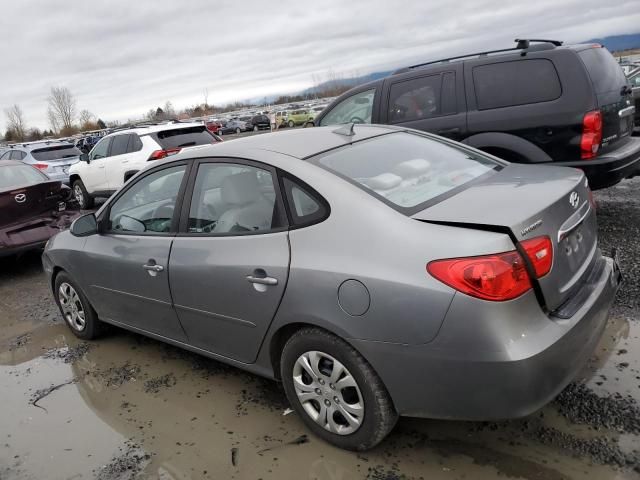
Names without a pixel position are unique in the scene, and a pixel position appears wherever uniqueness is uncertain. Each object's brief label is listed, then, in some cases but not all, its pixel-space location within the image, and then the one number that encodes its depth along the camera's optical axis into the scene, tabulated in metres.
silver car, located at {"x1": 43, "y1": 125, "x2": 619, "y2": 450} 2.18
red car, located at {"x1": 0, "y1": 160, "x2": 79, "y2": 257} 6.63
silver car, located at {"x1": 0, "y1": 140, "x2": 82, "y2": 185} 13.66
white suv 10.05
